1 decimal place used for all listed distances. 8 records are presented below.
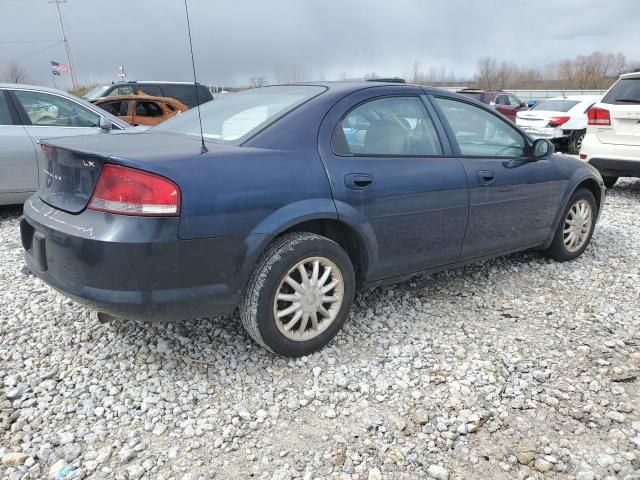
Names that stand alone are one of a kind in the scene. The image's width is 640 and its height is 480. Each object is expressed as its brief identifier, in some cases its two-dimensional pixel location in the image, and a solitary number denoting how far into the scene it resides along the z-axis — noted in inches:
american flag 1409.9
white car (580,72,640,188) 268.2
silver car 217.6
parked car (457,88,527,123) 688.4
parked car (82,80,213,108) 533.0
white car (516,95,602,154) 513.3
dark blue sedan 93.7
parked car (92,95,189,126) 441.7
